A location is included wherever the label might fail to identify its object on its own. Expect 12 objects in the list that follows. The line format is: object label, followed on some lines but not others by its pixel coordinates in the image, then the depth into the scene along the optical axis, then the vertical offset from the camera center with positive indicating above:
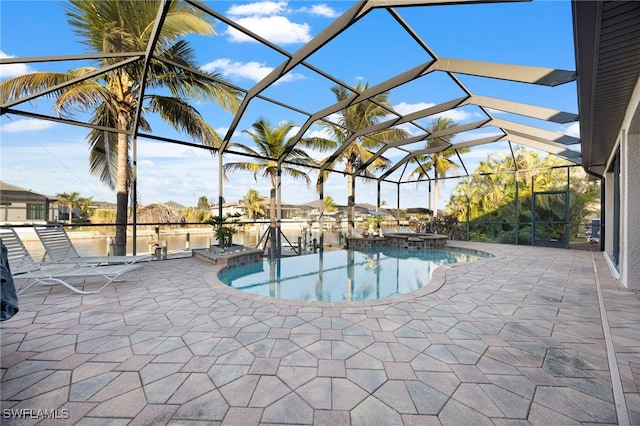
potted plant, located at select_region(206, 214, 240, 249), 7.24 -0.38
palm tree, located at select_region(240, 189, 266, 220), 30.85 +1.55
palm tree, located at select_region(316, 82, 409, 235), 11.52 +3.61
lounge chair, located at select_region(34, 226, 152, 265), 4.98 -0.68
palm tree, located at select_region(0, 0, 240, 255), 6.01 +3.26
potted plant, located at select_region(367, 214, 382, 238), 11.88 -0.26
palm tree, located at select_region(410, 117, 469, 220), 13.89 +2.89
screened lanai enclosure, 4.75 +3.22
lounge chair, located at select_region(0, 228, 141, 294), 4.14 -0.89
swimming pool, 5.49 -1.48
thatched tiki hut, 20.14 +0.09
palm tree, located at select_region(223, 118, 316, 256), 11.41 +2.81
